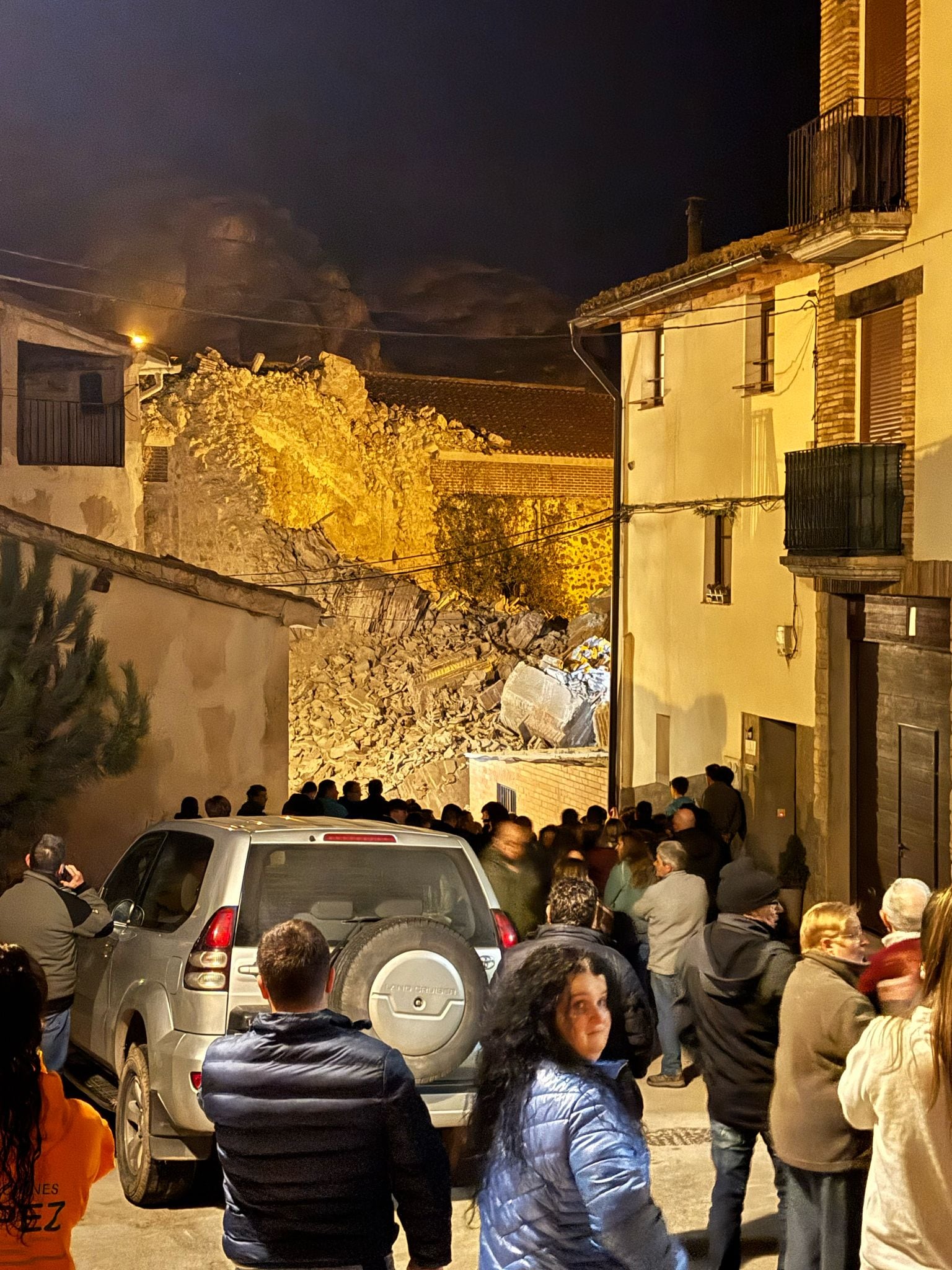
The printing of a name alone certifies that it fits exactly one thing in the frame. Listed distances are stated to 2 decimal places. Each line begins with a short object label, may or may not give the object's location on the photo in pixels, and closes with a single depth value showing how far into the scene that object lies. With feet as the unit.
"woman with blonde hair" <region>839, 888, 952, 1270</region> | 10.58
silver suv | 18.85
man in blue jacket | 11.10
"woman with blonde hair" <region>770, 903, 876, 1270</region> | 15.35
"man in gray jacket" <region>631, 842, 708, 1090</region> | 27.63
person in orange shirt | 10.52
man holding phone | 22.90
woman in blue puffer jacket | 9.81
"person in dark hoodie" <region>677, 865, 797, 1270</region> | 17.63
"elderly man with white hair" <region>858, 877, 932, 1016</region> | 14.85
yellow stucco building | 48.14
